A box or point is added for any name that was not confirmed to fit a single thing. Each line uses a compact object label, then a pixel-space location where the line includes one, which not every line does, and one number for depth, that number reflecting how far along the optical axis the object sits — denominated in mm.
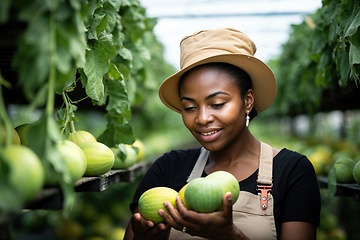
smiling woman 2279
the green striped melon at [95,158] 2188
